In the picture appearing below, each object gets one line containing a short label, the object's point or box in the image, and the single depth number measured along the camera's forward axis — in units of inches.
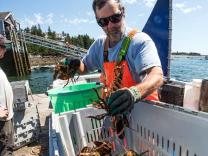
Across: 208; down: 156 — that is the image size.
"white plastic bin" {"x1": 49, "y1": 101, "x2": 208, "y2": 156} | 47.7
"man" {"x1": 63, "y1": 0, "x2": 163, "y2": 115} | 60.9
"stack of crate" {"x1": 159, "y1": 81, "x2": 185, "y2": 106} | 95.8
